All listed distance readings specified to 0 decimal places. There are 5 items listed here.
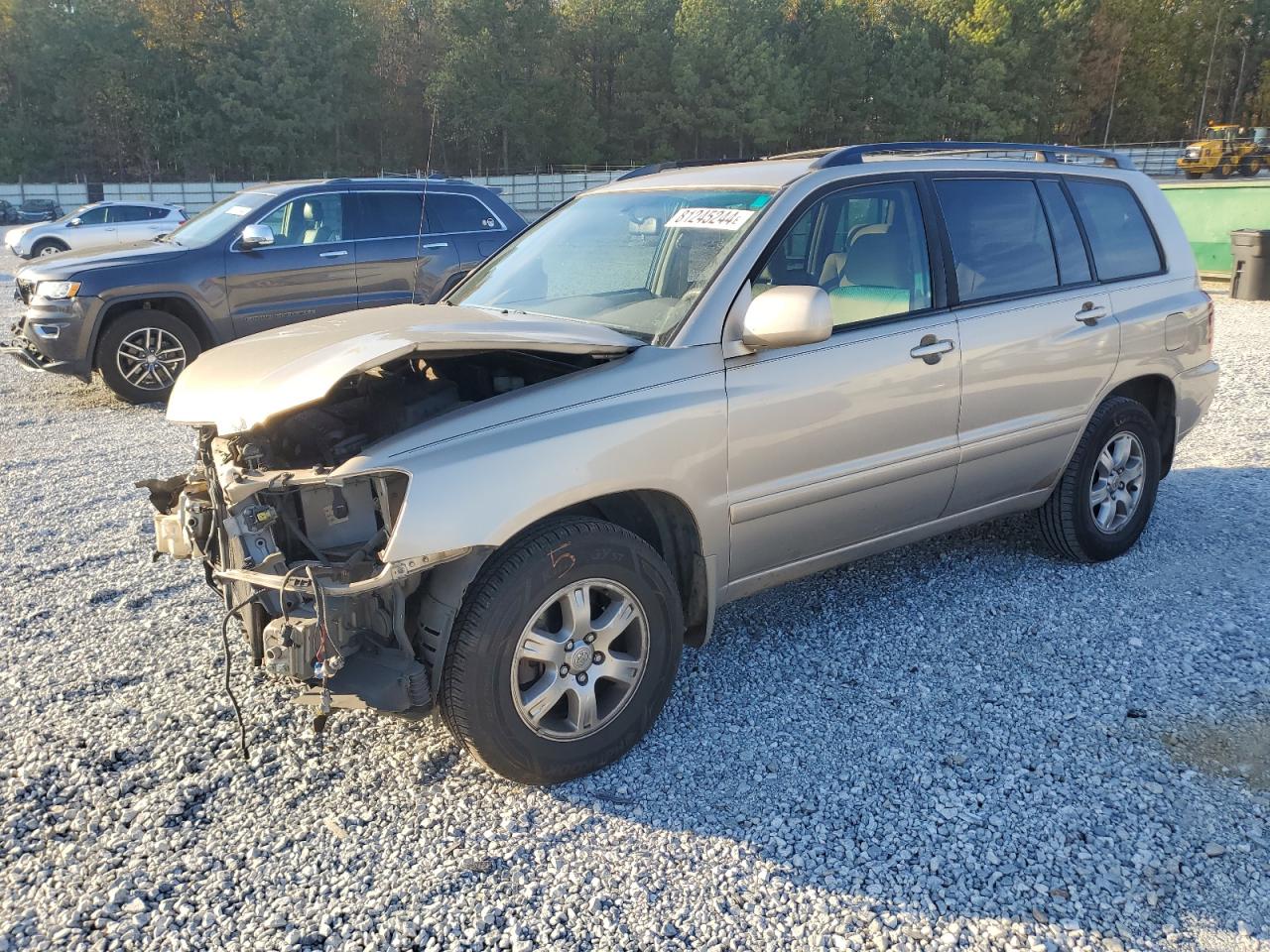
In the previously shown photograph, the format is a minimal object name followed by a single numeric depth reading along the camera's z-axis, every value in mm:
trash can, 14086
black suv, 8445
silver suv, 2896
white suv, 22125
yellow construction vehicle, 46250
